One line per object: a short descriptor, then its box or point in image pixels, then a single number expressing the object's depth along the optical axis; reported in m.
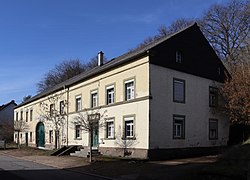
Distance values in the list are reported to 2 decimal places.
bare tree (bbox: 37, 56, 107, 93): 47.59
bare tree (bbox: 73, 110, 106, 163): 20.01
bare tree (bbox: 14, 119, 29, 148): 35.42
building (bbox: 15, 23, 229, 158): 17.31
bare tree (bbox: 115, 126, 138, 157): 17.83
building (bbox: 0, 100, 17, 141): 45.60
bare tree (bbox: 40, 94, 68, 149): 26.91
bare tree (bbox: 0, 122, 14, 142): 38.95
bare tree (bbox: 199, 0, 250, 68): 27.67
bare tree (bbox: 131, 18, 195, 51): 32.71
